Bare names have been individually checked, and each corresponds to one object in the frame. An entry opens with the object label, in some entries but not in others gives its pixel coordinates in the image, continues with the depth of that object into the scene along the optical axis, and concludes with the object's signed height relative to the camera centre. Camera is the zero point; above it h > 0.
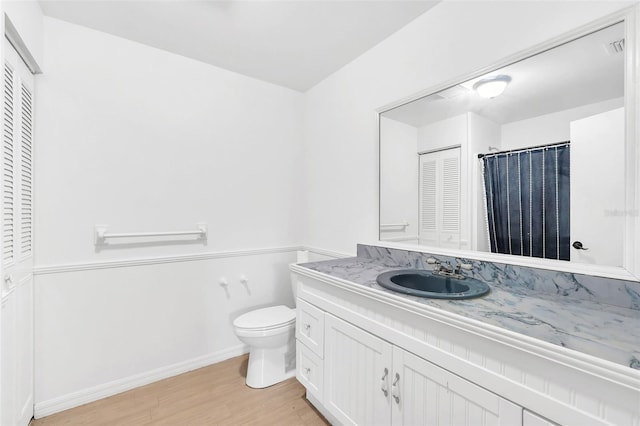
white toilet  1.95 -0.91
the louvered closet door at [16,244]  1.32 -0.16
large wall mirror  1.10 +0.25
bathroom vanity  0.74 -0.47
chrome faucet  1.39 -0.29
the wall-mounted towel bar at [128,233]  1.85 -0.14
